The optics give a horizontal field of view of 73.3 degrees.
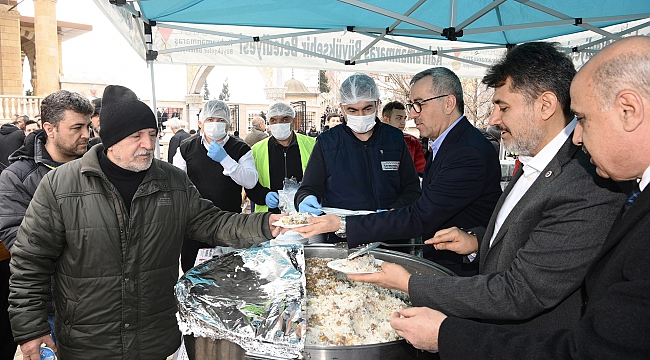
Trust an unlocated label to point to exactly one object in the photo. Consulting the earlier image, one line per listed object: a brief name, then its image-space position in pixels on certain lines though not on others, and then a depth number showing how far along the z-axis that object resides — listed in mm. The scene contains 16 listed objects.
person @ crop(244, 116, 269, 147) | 7527
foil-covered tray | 1472
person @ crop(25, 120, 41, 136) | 7571
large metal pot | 1394
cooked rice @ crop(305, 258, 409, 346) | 1704
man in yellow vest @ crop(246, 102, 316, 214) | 4531
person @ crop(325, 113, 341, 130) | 7902
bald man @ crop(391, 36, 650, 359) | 919
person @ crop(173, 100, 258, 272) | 4051
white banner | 5371
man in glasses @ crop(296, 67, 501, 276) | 2184
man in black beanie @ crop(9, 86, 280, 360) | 2023
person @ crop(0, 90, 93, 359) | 2496
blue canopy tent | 4572
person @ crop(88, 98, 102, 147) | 4440
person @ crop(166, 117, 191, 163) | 6239
